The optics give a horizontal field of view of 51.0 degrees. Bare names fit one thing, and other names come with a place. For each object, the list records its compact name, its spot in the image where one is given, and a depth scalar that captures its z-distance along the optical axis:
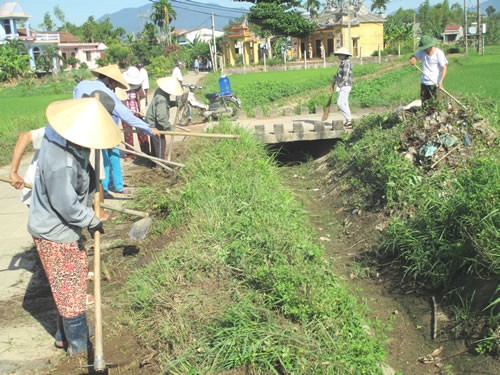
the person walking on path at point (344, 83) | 10.49
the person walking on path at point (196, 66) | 44.14
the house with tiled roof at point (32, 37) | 47.53
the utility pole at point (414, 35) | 39.62
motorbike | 13.46
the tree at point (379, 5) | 62.25
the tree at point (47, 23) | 82.31
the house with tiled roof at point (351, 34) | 44.94
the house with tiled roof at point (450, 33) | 63.88
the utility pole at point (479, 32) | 33.96
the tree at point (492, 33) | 55.18
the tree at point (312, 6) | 52.12
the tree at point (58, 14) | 84.25
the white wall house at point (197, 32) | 85.16
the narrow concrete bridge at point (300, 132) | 10.36
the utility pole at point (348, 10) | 41.40
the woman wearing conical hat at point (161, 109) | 8.11
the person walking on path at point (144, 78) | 11.87
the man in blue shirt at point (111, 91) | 5.95
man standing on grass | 8.27
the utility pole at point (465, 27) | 37.91
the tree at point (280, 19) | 43.62
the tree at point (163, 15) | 56.41
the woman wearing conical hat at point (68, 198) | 3.27
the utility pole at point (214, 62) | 40.75
